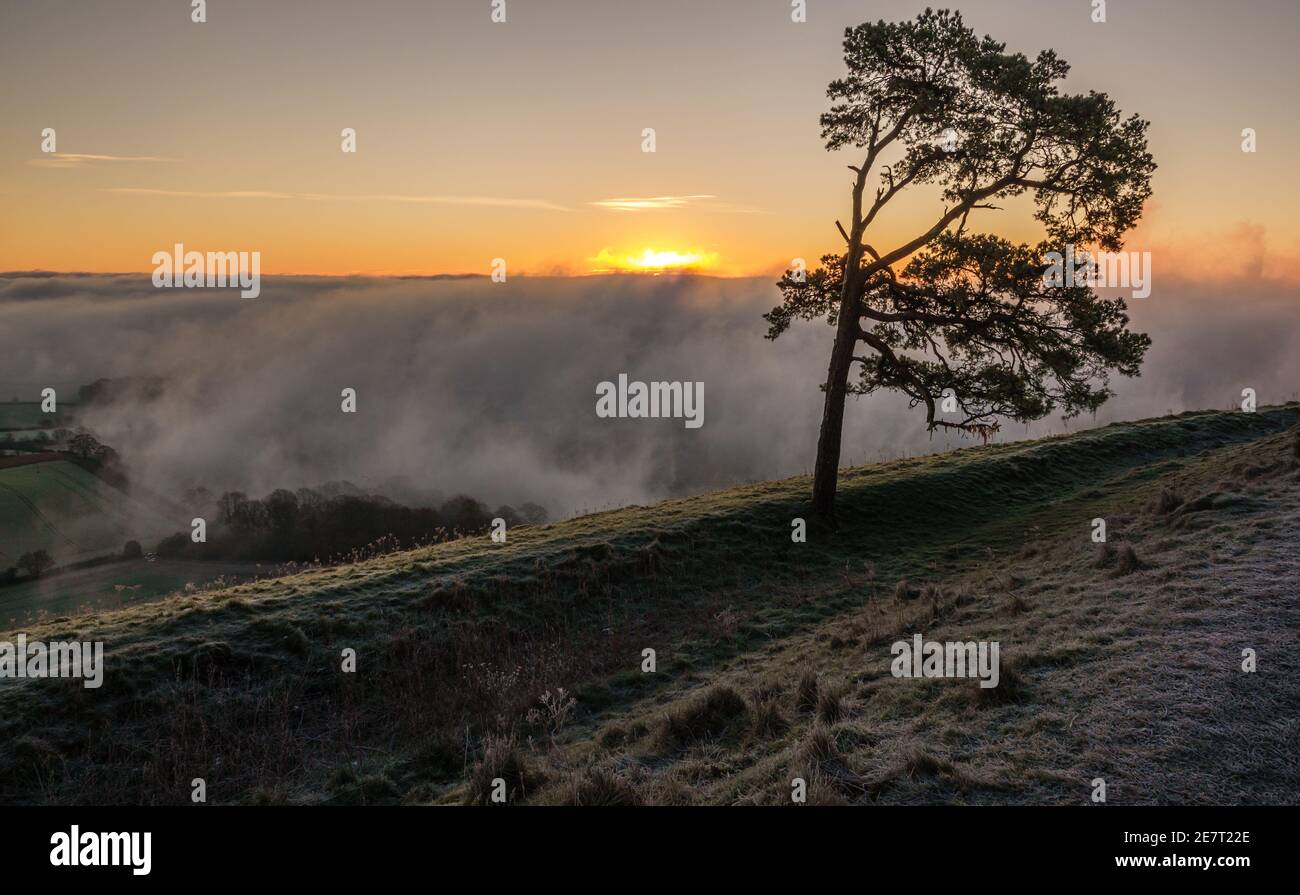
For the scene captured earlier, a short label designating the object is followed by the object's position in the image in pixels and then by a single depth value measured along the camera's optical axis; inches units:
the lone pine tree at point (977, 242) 741.9
